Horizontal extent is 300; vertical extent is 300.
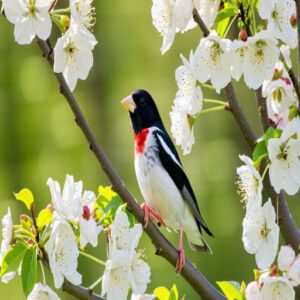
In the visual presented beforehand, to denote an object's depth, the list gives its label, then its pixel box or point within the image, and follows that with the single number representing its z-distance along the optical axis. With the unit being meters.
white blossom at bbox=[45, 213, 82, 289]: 4.34
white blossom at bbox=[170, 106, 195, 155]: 5.27
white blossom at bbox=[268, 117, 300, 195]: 4.42
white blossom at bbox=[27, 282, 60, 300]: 4.50
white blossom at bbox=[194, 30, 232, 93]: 4.65
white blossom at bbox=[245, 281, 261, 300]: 4.57
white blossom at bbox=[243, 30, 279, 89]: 4.64
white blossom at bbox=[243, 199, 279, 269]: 4.46
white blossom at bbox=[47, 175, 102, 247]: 4.42
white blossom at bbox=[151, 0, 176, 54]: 4.76
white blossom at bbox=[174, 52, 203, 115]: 5.02
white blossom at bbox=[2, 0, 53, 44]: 4.27
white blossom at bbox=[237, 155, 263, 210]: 4.38
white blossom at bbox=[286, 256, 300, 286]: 4.51
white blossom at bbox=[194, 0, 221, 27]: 4.79
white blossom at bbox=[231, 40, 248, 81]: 4.66
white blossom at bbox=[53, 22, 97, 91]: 4.43
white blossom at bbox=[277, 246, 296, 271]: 4.52
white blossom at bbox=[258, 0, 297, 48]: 4.43
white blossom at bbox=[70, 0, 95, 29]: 4.34
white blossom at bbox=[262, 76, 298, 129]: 5.00
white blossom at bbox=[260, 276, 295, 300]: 4.50
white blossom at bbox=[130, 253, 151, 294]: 4.75
